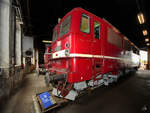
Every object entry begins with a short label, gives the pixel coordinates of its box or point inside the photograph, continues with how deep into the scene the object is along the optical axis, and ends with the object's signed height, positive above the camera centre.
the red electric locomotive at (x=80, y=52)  2.25 +0.19
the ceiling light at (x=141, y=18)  5.73 +3.07
